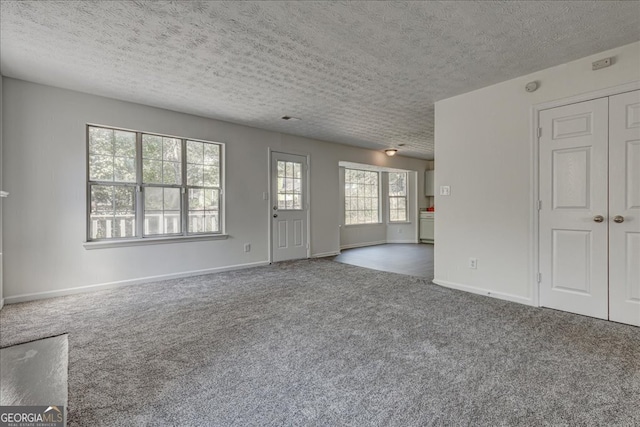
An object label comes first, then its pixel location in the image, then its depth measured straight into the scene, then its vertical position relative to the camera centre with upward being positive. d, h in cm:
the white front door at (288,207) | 557 +4
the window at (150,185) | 388 +35
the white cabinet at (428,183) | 888 +76
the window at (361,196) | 793 +34
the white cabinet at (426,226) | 846 -50
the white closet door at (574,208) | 274 +0
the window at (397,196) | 870 +37
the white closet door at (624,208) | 256 +0
